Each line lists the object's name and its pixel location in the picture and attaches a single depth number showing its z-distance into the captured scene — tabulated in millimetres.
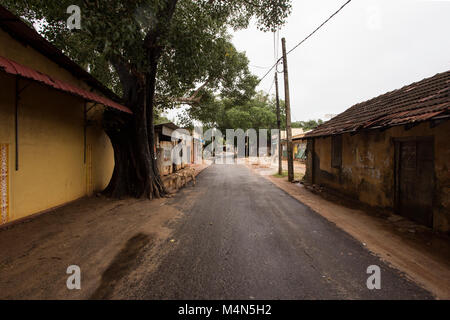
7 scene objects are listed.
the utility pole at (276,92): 14898
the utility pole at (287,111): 11945
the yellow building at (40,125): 4680
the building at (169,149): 12938
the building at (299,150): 26897
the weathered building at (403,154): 4504
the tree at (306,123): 58425
